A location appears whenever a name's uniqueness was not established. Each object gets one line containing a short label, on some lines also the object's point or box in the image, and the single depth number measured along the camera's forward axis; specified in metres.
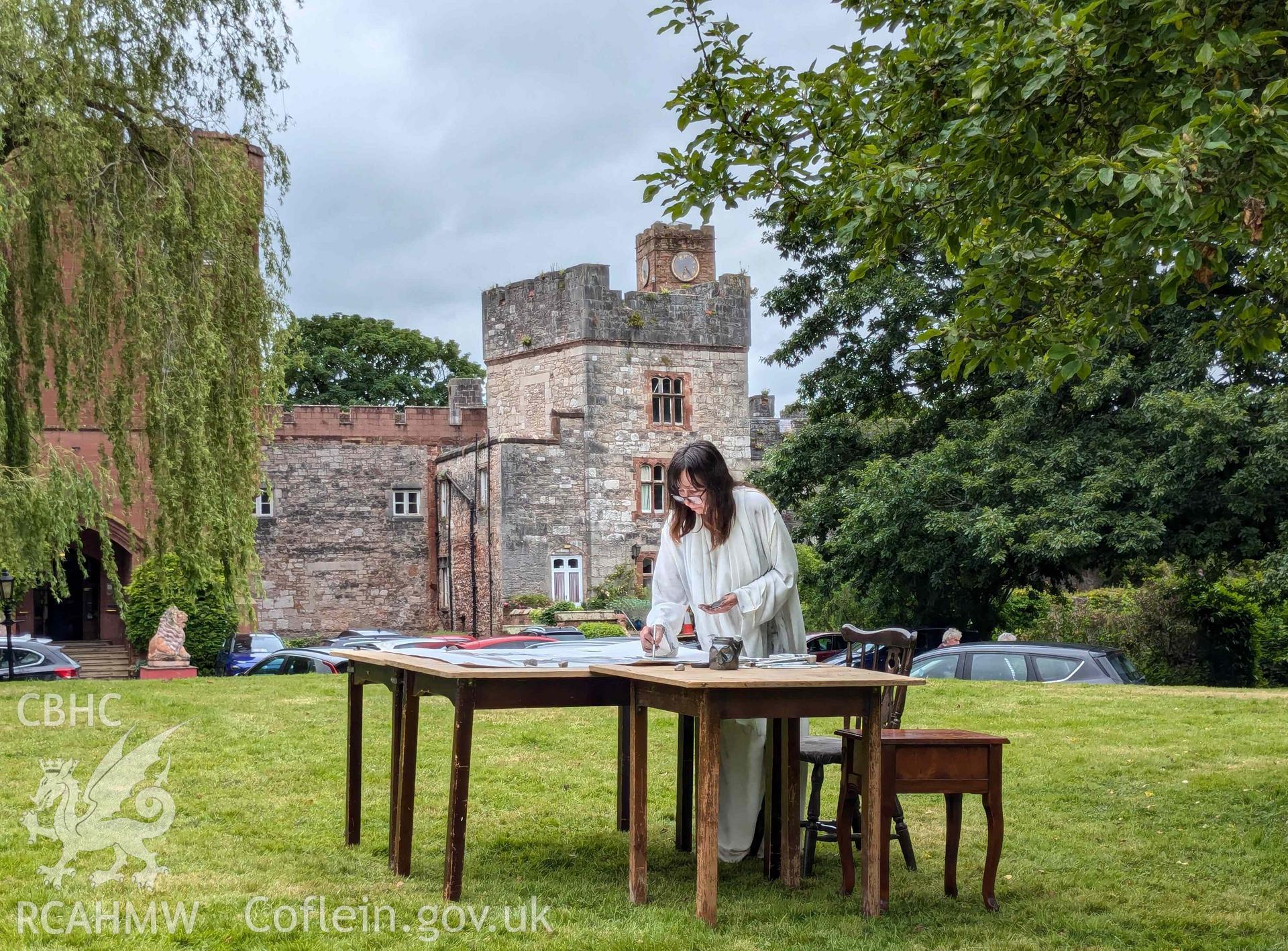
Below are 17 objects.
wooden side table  5.55
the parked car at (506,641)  22.22
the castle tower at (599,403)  38.41
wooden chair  6.25
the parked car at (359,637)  28.30
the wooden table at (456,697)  5.61
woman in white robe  6.41
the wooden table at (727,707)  5.12
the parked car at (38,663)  22.55
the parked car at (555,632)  28.10
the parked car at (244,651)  29.00
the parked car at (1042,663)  16.38
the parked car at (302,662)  23.44
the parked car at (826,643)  26.81
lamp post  20.08
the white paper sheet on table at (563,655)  6.02
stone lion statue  25.95
